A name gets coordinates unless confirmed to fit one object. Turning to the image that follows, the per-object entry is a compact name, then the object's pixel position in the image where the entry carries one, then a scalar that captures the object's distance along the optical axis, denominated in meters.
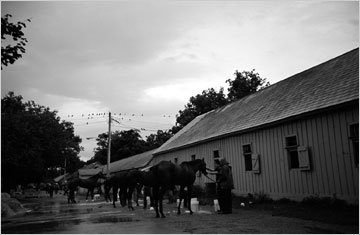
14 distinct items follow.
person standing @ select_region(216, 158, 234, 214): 11.55
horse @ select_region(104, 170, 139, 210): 16.06
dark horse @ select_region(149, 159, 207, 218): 11.47
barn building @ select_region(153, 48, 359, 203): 11.31
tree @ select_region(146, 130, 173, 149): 76.66
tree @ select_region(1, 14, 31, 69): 7.93
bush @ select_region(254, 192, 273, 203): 14.70
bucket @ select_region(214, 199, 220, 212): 12.28
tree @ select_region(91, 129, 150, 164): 82.75
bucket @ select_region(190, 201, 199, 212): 12.38
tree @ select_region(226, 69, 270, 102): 47.33
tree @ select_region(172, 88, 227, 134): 48.78
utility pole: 33.44
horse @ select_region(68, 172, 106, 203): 23.57
